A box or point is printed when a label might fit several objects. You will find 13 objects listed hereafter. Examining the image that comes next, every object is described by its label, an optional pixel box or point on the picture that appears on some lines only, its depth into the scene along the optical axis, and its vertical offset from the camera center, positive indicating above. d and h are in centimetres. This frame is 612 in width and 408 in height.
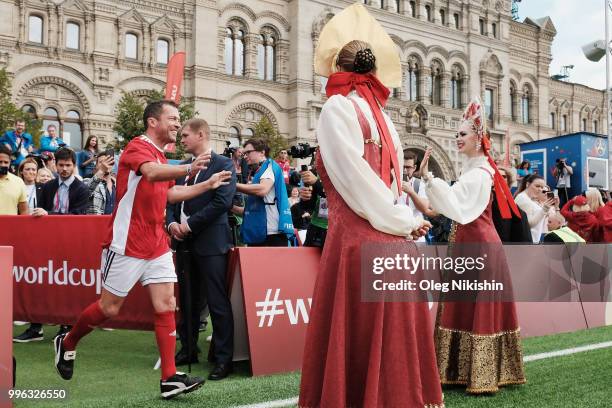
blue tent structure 2230 +255
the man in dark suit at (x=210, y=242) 590 -17
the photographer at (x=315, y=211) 679 +15
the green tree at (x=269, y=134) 2905 +425
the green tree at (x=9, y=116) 2125 +373
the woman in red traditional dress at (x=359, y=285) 328 -33
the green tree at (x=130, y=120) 2503 +421
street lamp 2186 +603
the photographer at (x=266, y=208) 732 +20
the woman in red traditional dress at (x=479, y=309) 501 -69
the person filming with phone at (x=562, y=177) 2099 +170
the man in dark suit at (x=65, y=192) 768 +41
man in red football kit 467 -21
